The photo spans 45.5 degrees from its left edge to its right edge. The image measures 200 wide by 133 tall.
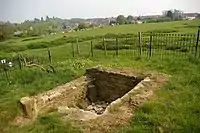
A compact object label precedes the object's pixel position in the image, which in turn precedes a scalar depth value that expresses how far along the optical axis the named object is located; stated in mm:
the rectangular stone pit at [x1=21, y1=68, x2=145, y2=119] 7905
